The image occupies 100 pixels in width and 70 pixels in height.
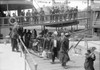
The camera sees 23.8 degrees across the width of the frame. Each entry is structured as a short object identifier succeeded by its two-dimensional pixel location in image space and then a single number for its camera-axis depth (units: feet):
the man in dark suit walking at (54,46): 33.42
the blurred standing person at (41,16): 77.10
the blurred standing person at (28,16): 76.28
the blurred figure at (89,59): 24.25
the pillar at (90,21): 96.55
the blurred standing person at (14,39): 44.30
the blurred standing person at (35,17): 76.23
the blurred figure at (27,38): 47.02
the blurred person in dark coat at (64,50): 31.06
